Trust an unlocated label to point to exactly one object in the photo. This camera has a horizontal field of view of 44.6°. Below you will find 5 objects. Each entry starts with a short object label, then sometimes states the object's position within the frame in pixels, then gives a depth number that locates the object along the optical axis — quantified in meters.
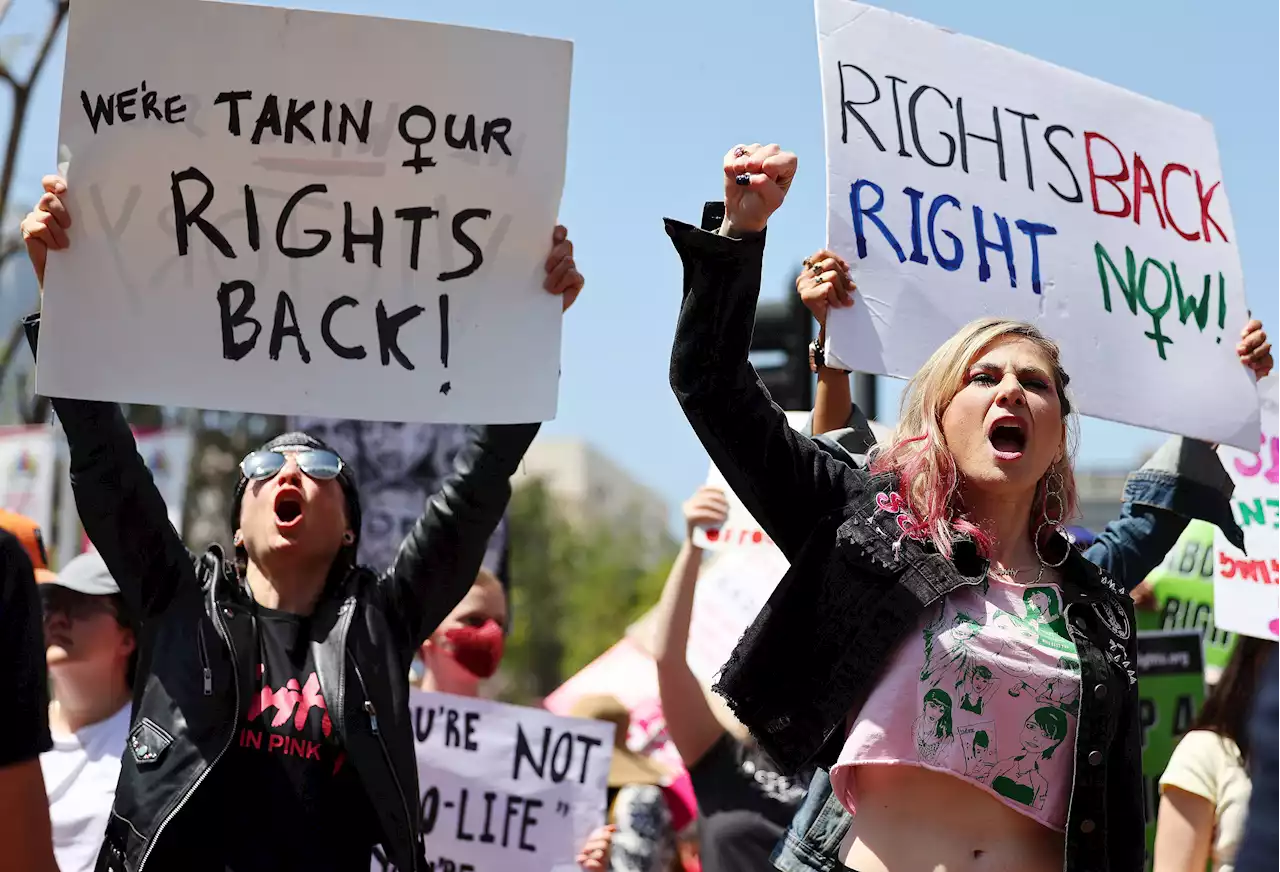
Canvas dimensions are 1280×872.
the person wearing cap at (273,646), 3.01
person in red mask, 4.99
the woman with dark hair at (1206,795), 3.83
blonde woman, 2.42
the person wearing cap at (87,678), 4.00
